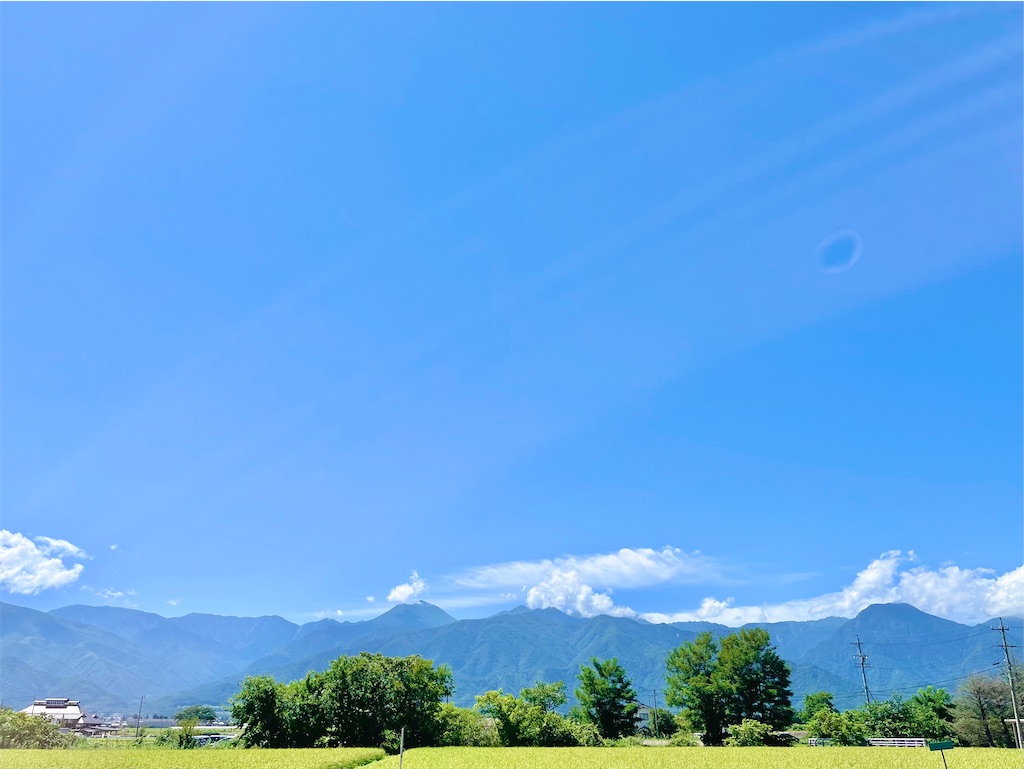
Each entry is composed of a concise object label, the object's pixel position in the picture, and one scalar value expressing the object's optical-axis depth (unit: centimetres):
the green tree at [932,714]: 6119
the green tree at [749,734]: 5391
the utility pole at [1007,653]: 4813
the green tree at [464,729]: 5216
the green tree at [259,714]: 4681
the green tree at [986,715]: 6144
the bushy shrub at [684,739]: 5934
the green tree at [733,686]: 5897
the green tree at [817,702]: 8825
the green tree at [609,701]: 5986
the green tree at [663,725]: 7869
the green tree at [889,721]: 5916
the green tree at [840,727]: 5494
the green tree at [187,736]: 5519
